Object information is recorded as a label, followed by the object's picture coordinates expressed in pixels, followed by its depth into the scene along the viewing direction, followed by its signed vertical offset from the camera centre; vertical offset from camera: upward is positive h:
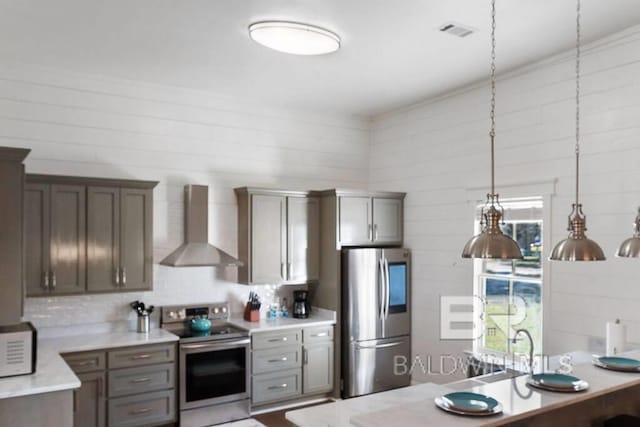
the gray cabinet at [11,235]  3.19 -0.14
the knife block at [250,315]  5.29 -1.03
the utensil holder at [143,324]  4.70 -1.00
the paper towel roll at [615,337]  3.33 -0.79
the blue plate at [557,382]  2.49 -0.82
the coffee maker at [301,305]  5.55 -0.98
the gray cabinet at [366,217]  5.50 -0.04
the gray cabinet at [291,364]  4.97 -1.48
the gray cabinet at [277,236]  5.27 -0.24
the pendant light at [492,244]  2.29 -0.13
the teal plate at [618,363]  2.81 -0.82
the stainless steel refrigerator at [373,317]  5.37 -1.08
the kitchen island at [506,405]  2.14 -0.85
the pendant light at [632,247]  2.67 -0.17
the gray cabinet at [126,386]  4.09 -1.41
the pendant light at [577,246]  2.53 -0.16
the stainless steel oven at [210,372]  4.55 -1.42
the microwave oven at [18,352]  3.24 -0.87
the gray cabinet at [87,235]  4.15 -0.18
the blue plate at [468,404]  2.18 -0.82
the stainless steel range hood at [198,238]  4.86 -0.24
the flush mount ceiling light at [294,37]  3.52 +1.22
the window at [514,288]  4.45 -0.67
